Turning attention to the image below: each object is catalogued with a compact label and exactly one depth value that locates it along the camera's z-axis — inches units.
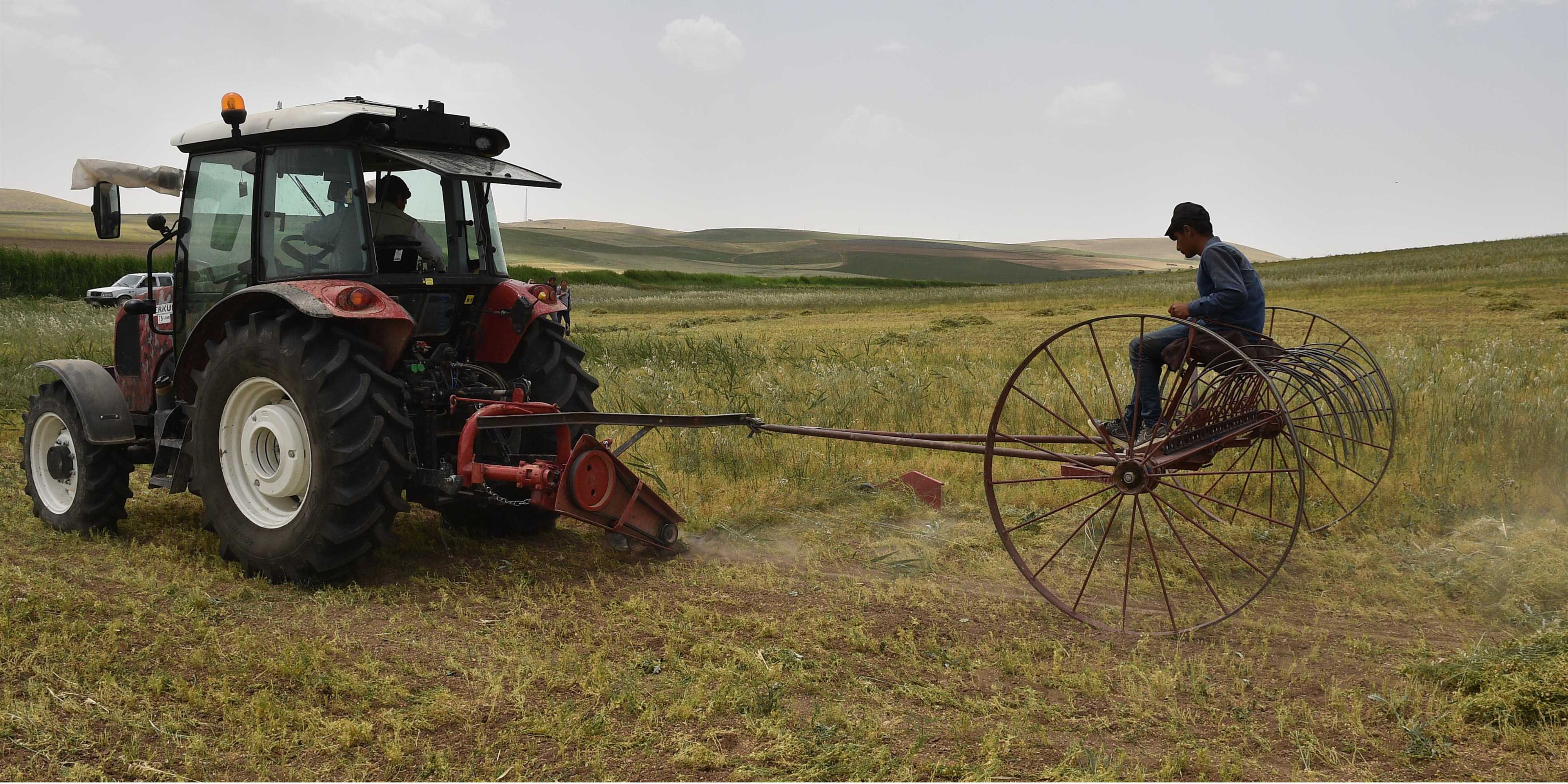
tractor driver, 215.2
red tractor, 192.5
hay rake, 188.1
